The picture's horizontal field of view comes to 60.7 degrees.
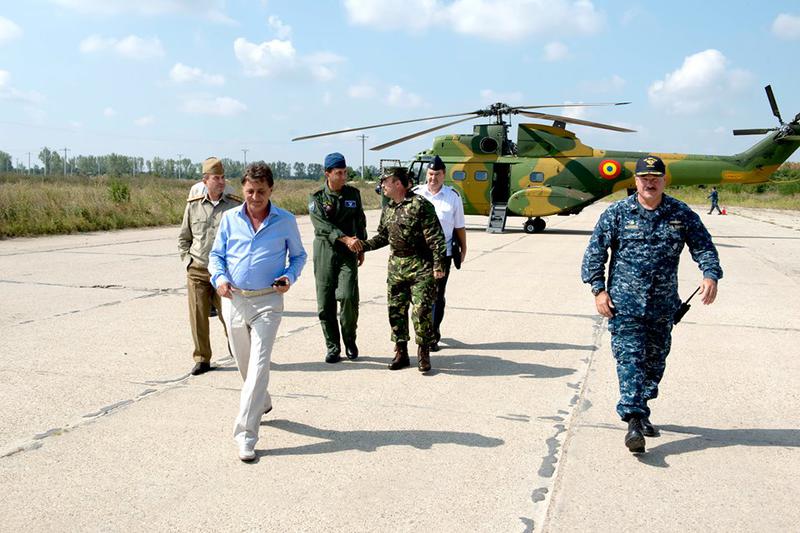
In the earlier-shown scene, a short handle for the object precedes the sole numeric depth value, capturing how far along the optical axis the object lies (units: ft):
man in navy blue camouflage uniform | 13.79
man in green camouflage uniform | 19.24
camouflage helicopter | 66.64
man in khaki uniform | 18.79
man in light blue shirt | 13.31
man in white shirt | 21.61
